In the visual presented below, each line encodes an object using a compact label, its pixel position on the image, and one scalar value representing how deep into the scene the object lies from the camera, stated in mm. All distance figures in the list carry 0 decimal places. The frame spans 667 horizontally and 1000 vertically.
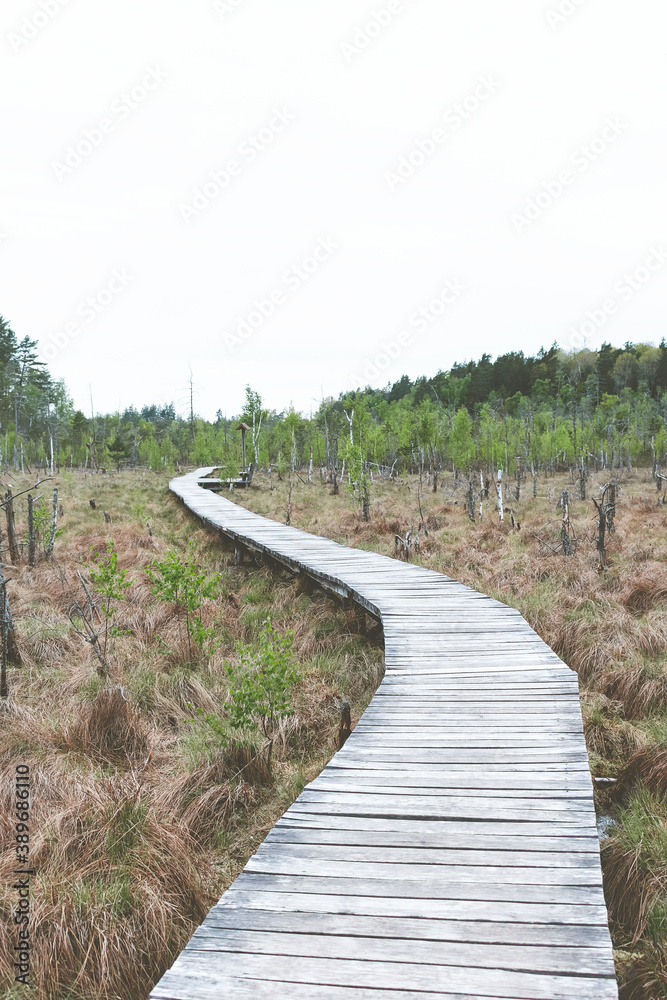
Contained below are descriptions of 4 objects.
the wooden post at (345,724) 4370
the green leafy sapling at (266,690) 4602
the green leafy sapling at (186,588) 6691
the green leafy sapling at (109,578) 6457
